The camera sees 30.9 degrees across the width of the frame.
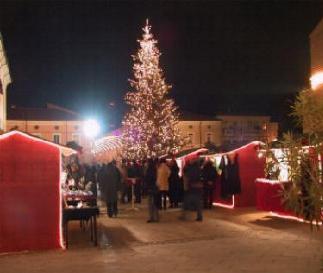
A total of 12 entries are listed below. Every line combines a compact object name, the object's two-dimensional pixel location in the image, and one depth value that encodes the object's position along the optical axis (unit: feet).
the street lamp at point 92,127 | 85.35
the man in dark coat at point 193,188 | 52.39
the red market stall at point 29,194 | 36.73
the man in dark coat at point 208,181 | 63.36
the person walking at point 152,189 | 52.60
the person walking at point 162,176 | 55.11
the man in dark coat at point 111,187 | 57.93
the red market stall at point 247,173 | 61.67
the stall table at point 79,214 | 38.45
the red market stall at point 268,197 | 51.72
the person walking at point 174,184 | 65.21
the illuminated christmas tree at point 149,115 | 133.75
